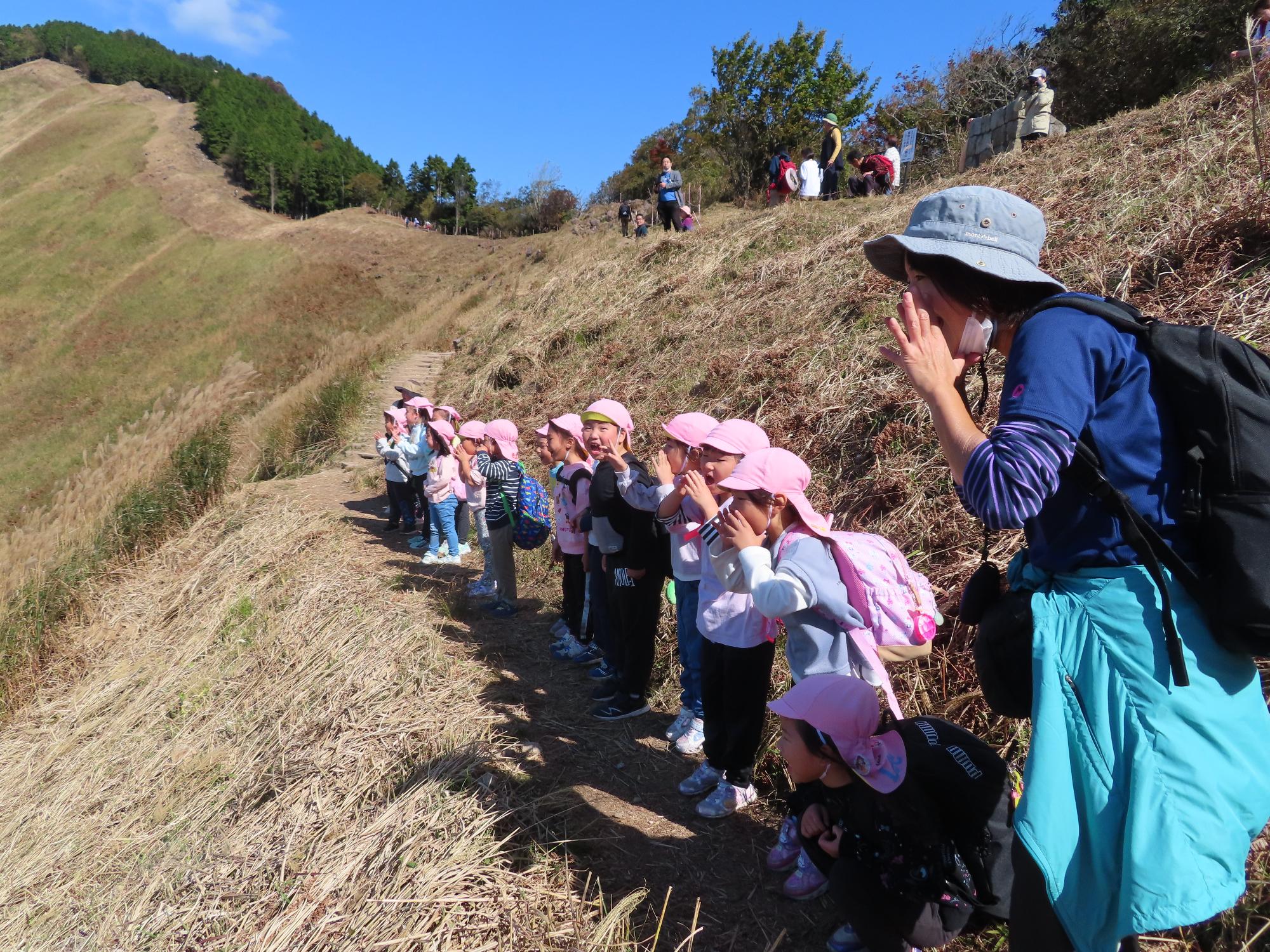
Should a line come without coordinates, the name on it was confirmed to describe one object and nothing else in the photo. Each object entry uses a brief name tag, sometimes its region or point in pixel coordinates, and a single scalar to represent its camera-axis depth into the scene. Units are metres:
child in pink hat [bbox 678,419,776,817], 3.05
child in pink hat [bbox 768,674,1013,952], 1.97
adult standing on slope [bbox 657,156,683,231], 13.91
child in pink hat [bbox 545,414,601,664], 4.79
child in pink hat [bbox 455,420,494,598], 6.12
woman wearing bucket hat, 1.14
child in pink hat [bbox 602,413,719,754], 3.57
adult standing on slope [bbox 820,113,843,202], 13.48
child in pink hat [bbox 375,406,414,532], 8.06
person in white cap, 8.87
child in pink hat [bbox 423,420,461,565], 6.97
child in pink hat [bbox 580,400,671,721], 3.96
